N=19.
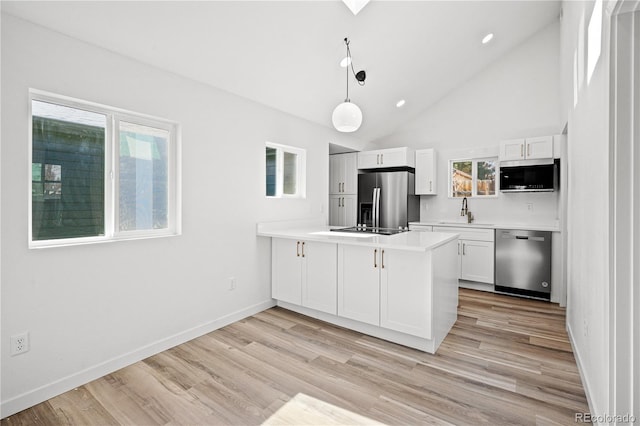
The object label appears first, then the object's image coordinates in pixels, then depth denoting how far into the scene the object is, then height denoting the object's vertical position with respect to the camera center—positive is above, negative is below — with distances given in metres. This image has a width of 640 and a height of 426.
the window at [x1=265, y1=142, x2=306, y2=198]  4.04 +0.54
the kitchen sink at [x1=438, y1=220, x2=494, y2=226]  4.75 -0.17
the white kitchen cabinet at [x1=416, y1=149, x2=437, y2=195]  5.33 +0.67
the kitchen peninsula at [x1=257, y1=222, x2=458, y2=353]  2.73 -0.65
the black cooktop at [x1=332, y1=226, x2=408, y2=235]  3.74 -0.22
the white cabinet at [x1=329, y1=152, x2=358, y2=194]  5.57 +0.68
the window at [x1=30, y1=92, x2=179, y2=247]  2.19 +0.29
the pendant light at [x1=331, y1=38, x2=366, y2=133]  2.70 +0.80
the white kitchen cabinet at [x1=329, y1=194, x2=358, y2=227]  5.49 +0.04
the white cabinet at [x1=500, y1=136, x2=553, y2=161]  4.29 +0.87
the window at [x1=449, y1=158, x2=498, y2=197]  5.09 +0.56
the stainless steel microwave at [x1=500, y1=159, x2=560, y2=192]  4.32 +0.48
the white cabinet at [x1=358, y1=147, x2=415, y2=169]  5.19 +0.89
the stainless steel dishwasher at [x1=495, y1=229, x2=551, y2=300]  4.17 -0.66
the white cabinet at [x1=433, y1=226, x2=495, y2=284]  4.54 -0.59
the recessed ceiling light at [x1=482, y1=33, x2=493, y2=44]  4.24 +2.29
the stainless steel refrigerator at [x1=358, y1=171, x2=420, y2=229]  5.13 +0.21
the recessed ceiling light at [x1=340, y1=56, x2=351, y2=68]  3.52 +1.64
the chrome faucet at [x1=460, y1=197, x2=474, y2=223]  5.18 +0.00
